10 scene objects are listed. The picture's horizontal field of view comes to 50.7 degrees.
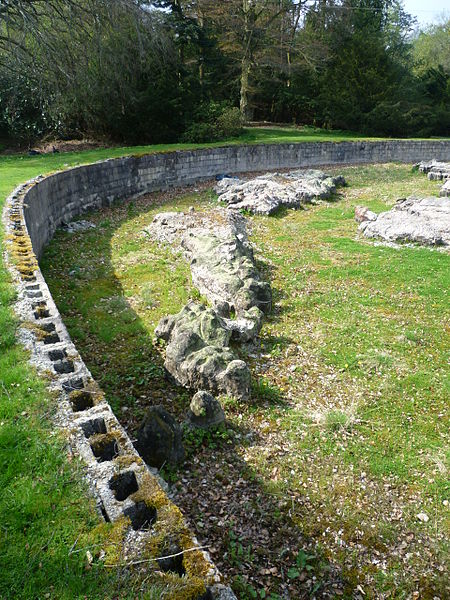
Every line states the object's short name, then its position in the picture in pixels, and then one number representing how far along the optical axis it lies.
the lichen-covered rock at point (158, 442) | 5.47
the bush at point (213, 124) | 26.70
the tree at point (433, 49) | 46.84
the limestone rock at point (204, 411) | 6.14
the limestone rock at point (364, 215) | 16.19
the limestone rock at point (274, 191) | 17.83
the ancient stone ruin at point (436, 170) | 24.74
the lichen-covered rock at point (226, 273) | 9.57
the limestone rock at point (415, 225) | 13.99
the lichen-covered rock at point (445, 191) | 20.64
